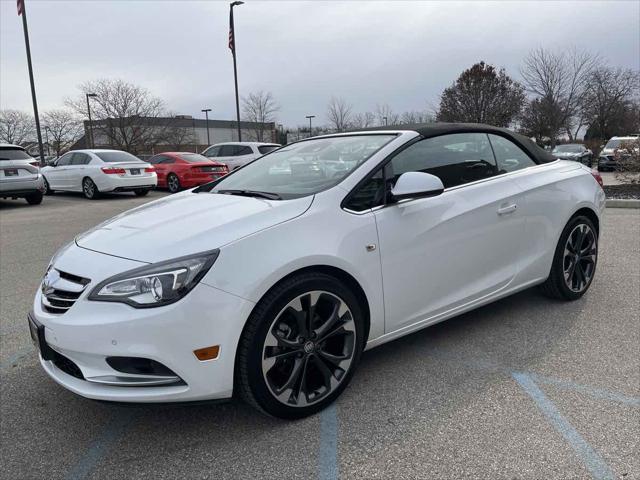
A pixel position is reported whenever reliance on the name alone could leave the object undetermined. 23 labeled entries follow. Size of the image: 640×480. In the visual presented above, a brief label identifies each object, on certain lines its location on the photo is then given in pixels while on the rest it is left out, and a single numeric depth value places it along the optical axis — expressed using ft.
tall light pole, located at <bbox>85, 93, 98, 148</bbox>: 122.52
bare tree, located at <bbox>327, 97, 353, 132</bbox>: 161.89
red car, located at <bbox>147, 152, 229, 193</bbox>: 51.96
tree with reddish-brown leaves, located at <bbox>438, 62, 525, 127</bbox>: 130.72
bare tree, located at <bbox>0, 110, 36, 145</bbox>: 173.97
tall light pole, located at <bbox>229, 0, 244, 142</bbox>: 74.79
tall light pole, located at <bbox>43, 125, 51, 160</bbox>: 159.94
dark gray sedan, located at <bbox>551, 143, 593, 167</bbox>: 72.54
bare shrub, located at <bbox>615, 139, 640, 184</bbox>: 39.93
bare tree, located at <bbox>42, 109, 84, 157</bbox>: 153.83
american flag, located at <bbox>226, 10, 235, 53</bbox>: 75.94
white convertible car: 7.35
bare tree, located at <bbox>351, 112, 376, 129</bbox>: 165.17
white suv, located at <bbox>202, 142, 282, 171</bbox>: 57.98
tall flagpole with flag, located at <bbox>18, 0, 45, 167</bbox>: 62.75
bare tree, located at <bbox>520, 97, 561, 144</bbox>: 106.73
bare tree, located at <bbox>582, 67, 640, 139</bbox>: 125.18
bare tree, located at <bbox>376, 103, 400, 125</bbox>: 166.48
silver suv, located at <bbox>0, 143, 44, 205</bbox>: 39.78
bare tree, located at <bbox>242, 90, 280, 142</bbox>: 155.94
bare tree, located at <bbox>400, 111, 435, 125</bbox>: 155.37
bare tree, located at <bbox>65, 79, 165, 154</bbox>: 126.82
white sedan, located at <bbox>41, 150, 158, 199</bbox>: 46.16
